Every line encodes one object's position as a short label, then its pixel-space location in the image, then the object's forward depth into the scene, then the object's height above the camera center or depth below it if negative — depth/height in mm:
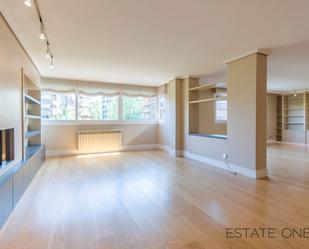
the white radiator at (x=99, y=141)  6102 -594
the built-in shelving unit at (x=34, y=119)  5047 +82
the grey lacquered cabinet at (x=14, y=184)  2109 -811
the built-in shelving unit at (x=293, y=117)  8430 +171
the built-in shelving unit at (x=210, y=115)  7023 +230
